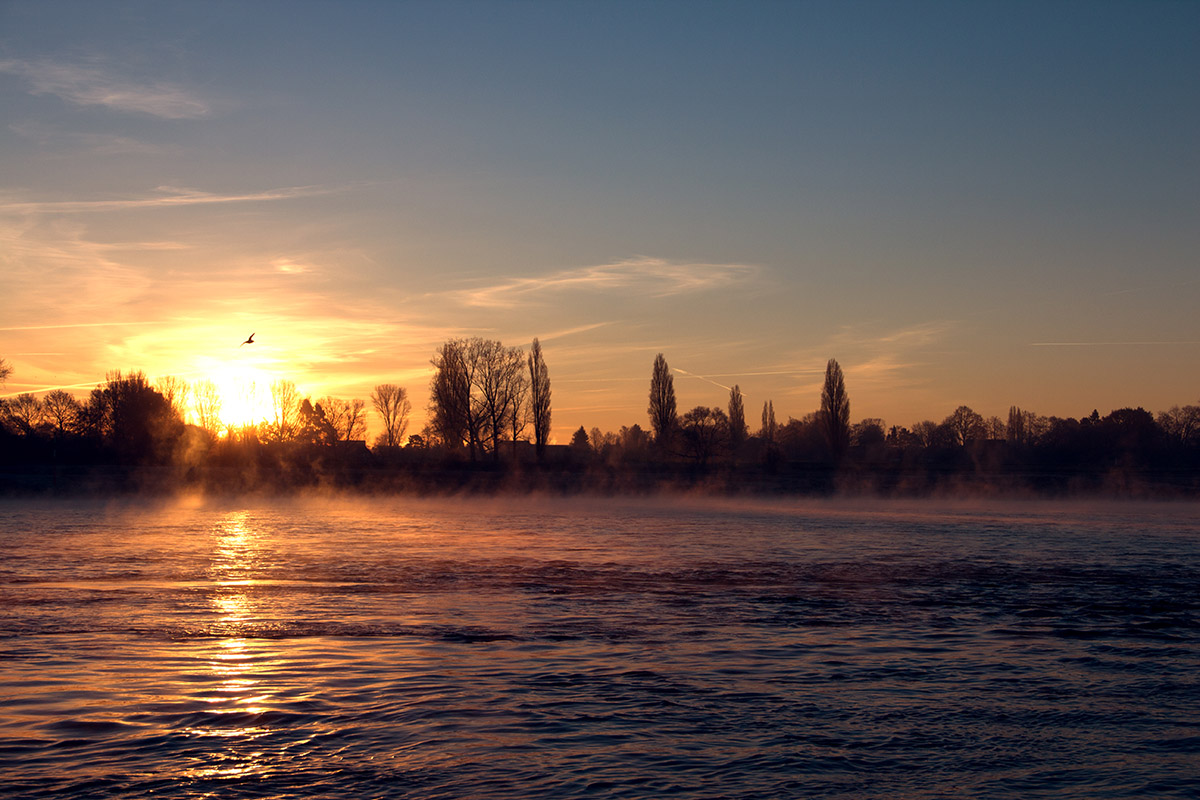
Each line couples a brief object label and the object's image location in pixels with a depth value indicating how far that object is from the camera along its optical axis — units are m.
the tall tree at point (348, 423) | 131.89
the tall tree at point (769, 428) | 172.00
